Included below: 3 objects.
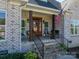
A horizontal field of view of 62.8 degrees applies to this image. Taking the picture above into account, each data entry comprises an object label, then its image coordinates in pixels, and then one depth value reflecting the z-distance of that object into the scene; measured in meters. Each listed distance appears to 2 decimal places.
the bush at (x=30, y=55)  4.41
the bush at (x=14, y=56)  4.20
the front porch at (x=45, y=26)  7.63
